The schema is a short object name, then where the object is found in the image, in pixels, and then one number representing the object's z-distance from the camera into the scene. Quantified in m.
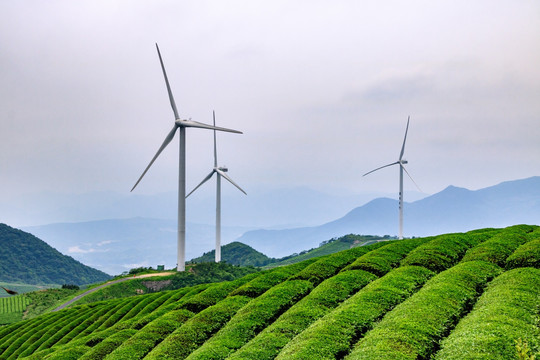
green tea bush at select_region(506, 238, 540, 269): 36.66
